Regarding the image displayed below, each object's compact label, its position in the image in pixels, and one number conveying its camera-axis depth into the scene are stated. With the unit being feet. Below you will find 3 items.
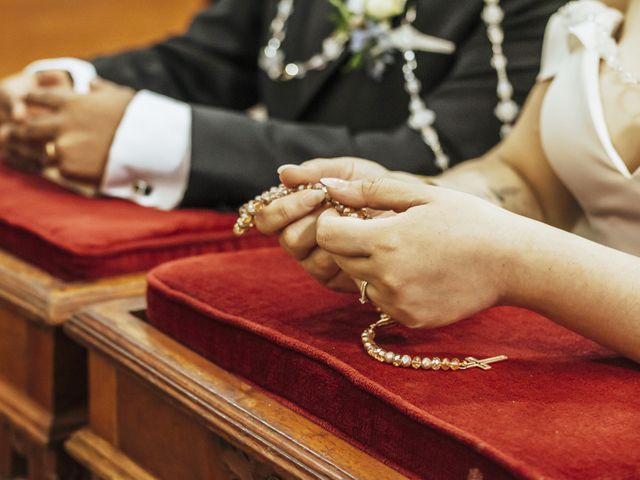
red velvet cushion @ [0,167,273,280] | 4.17
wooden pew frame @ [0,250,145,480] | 4.11
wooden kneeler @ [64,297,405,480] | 3.32
